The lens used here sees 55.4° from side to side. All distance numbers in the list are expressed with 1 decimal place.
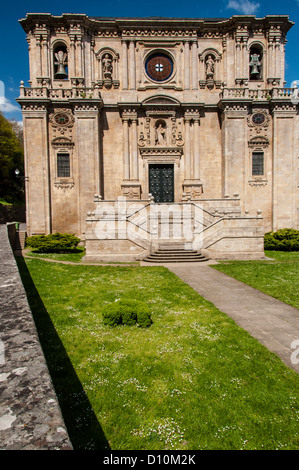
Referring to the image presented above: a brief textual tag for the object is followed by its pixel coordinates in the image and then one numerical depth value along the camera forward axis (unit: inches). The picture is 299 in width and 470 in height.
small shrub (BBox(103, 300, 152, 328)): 284.5
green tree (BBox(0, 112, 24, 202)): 1517.0
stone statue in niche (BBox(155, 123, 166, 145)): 991.6
